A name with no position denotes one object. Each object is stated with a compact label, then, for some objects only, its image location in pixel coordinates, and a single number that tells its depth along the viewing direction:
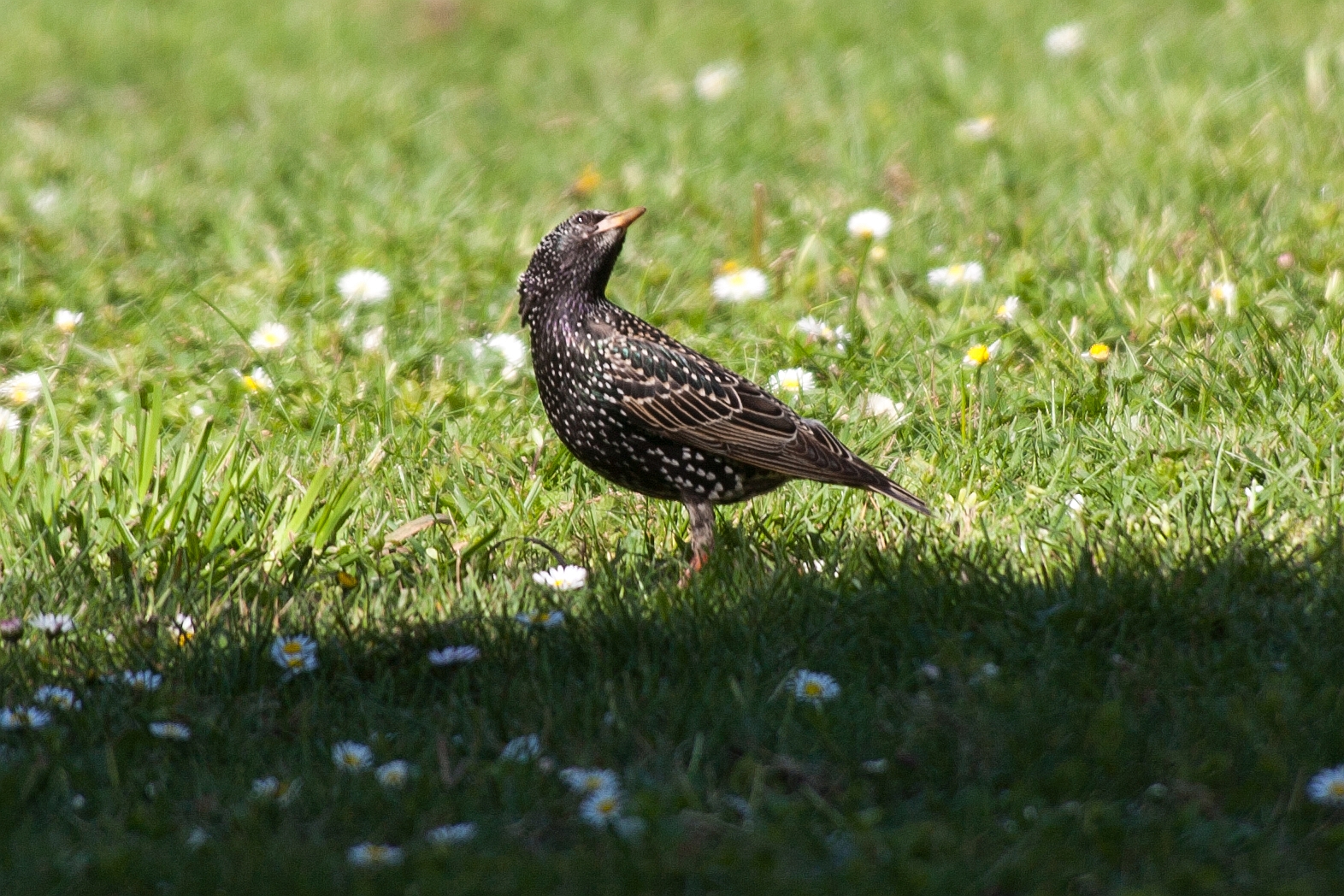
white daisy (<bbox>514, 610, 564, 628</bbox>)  7.68
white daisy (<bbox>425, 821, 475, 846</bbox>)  5.98
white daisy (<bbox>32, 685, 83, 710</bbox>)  7.12
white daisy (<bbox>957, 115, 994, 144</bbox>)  14.90
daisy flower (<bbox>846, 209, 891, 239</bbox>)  12.91
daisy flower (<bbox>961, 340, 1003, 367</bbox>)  10.55
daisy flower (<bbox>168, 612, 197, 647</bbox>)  7.64
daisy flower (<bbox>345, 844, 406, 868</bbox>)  5.80
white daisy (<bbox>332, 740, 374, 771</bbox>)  6.65
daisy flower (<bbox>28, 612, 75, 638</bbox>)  7.63
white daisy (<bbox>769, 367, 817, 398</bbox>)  10.75
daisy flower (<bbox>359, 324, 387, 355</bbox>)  11.77
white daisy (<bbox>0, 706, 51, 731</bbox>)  6.91
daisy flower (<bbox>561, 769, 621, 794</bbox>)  6.35
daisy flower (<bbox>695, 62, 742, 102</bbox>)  17.28
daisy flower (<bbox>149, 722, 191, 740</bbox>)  6.85
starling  8.75
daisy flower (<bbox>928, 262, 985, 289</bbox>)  11.88
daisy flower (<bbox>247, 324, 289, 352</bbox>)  11.63
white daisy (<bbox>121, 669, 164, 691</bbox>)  7.29
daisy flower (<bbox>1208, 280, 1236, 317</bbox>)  10.97
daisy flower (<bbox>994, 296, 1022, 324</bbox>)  11.27
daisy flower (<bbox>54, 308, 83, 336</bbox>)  11.84
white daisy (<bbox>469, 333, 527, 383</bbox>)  11.27
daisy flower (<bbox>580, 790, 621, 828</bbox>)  6.13
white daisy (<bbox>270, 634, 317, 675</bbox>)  7.48
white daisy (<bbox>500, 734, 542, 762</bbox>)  6.60
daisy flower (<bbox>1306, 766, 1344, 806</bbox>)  6.06
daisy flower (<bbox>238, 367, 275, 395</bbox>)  10.91
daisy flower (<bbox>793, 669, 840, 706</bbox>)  7.03
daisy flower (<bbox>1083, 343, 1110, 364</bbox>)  10.39
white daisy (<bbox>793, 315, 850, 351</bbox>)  11.31
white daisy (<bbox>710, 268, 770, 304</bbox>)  12.21
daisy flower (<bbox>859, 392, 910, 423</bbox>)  10.21
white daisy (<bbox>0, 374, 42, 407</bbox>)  10.86
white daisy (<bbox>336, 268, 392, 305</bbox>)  12.30
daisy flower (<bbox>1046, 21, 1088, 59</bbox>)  17.00
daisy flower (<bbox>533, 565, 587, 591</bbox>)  8.27
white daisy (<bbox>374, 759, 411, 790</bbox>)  6.45
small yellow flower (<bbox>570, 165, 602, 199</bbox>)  14.57
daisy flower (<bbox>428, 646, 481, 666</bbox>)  7.46
